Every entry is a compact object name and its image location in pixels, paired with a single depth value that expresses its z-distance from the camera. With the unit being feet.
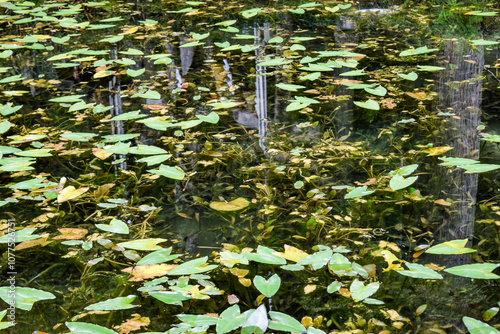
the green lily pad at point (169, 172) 10.75
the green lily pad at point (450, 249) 9.72
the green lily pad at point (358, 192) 10.32
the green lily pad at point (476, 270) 9.48
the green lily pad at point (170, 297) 9.47
